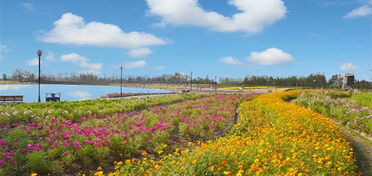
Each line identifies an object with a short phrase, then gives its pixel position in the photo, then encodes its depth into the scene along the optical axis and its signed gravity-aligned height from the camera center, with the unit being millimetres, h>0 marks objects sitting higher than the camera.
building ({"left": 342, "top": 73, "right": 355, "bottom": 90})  55619 +949
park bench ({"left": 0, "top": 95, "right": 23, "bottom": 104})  20719 -1509
